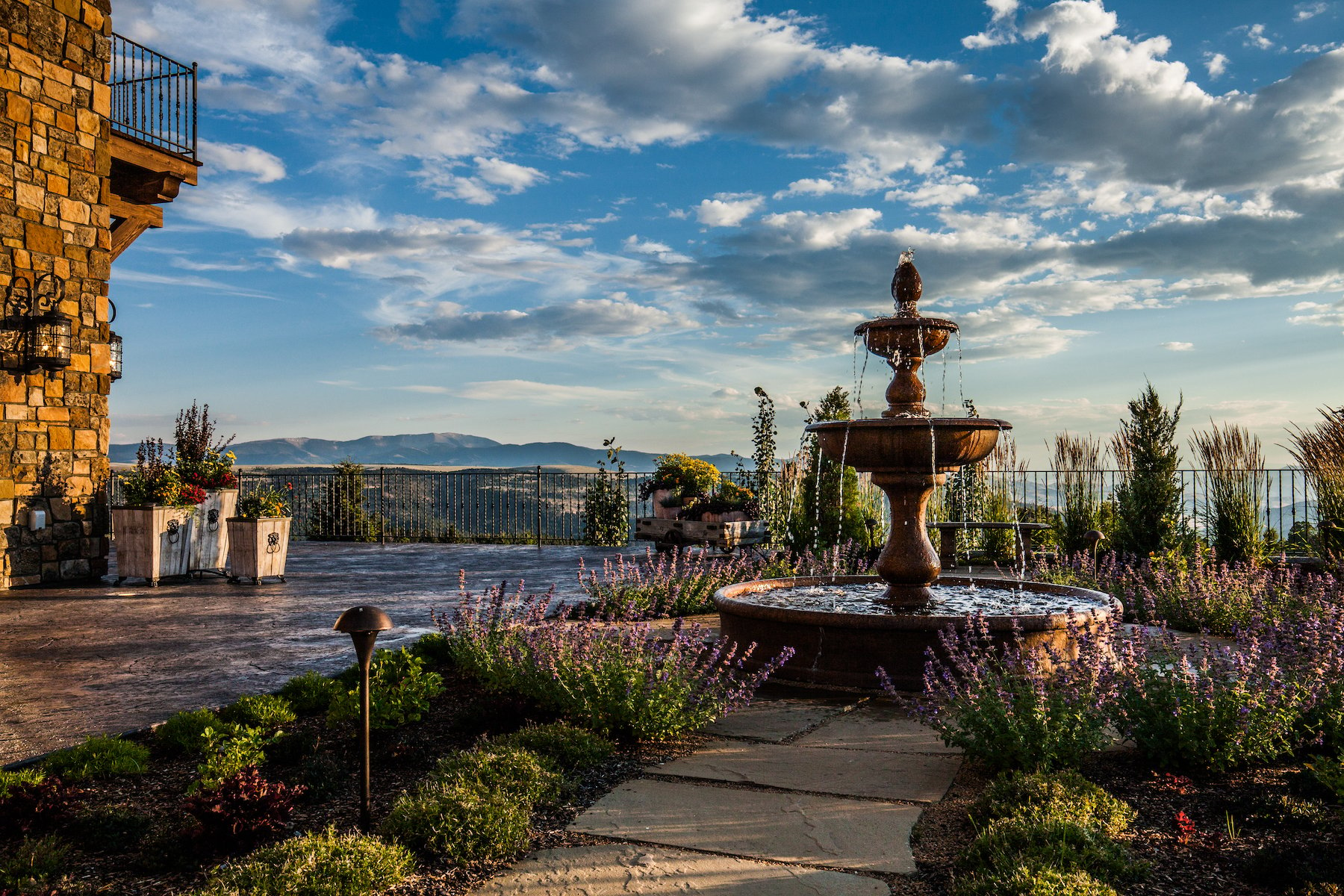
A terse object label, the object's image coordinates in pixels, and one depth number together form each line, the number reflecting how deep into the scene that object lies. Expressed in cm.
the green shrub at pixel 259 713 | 415
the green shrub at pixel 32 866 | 261
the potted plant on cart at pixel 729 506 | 1306
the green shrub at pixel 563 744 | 374
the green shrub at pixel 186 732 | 389
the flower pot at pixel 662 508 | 1341
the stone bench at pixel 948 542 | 1038
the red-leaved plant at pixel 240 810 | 293
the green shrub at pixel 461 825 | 289
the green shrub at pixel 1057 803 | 296
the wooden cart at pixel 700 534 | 1191
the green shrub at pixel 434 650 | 555
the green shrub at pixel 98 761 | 354
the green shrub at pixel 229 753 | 334
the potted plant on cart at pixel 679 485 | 1341
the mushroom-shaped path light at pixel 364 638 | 316
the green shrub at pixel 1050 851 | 267
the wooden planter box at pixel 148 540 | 1012
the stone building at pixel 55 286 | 975
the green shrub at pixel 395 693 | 410
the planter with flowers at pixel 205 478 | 1084
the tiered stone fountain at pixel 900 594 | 522
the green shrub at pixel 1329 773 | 315
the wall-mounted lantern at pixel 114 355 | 1108
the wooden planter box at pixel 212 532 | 1091
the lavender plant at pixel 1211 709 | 359
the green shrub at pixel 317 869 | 256
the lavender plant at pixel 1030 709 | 353
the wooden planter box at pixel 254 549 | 1038
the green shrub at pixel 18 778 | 319
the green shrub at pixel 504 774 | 326
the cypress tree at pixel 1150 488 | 1047
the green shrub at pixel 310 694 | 452
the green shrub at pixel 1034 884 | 246
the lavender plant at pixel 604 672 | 409
